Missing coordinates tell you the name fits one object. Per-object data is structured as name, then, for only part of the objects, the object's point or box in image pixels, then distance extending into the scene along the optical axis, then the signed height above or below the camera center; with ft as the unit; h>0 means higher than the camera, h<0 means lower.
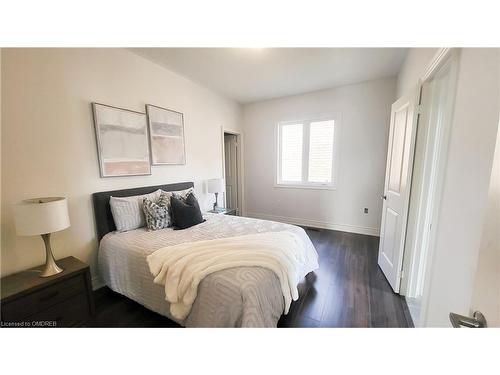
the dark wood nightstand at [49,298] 3.85 -3.08
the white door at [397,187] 5.69 -0.82
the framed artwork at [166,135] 7.86 +1.40
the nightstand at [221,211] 10.19 -2.62
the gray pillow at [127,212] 6.35 -1.67
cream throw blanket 4.12 -2.35
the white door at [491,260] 1.44 -0.82
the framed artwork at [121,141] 6.27 +0.93
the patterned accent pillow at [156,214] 6.61 -1.79
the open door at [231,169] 13.96 -0.32
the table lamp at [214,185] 10.39 -1.14
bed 3.64 -2.62
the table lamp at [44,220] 4.05 -1.24
